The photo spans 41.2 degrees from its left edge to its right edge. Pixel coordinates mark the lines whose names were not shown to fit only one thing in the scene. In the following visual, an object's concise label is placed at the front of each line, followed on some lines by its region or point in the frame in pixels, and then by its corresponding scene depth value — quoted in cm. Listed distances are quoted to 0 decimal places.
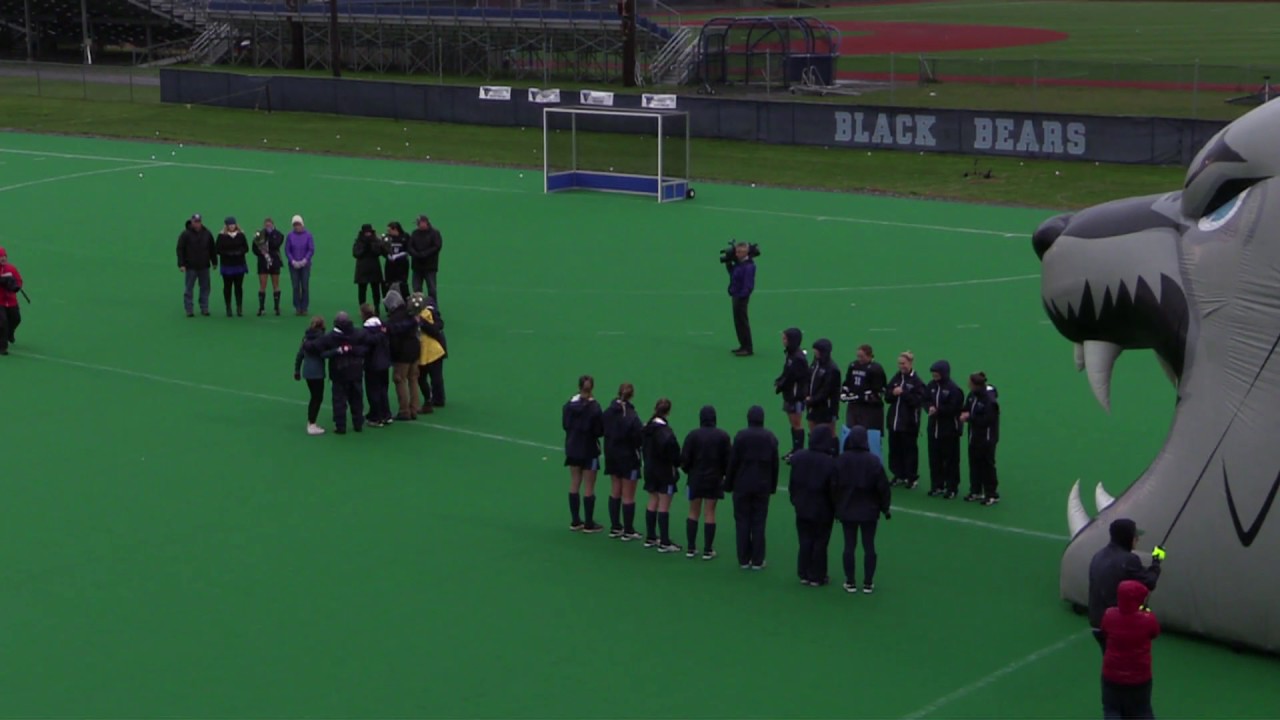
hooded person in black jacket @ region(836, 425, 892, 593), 1445
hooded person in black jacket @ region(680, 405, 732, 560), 1541
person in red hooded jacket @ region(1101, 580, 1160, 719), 1105
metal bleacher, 7019
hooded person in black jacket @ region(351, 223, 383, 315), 2569
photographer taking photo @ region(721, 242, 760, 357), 2330
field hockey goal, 3856
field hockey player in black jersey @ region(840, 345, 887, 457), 1758
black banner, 4088
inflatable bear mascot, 1299
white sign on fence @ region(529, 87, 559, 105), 4535
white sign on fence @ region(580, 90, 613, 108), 4322
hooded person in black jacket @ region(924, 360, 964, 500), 1694
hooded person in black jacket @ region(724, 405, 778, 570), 1506
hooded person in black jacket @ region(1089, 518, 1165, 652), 1172
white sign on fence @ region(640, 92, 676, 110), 4328
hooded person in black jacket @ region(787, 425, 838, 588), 1455
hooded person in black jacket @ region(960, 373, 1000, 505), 1683
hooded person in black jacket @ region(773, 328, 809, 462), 1859
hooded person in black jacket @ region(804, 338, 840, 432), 1788
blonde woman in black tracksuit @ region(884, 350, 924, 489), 1731
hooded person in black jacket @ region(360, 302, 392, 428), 2016
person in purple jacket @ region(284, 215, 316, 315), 2633
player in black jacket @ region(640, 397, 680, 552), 1567
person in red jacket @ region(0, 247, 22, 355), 2416
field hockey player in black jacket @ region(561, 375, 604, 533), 1611
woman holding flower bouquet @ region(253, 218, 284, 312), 2636
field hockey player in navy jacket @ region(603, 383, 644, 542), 1597
